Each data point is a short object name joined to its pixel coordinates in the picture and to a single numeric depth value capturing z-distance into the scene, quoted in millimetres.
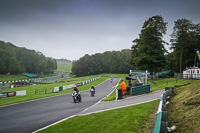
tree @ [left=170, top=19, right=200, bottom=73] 38594
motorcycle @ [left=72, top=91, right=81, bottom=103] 16281
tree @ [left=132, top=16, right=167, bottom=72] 38406
